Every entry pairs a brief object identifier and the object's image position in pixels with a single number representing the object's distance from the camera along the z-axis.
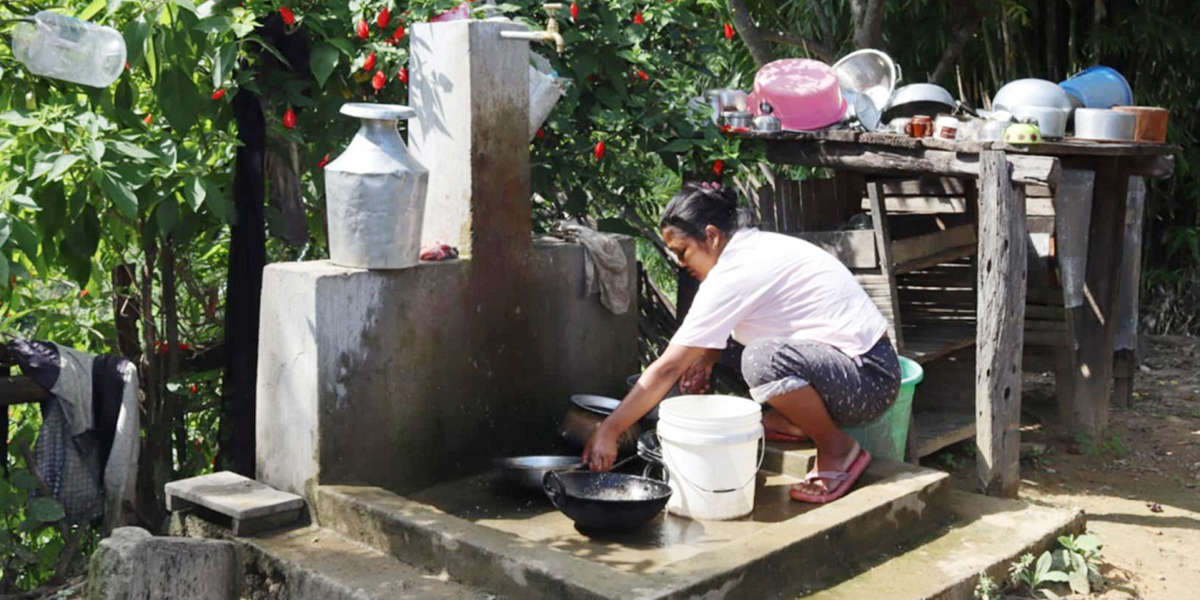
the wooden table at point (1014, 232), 5.53
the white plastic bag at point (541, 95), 5.30
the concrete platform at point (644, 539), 3.74
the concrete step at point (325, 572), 3.90
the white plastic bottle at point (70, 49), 4.45
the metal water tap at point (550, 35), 4.77
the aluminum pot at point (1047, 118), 6.35
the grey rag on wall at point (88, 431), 5.23
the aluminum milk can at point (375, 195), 4.50
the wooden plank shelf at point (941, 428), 6.53
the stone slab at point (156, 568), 4.07
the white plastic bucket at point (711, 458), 4.33
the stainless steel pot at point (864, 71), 7.32
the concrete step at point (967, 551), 4.05
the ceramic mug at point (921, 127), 6.31
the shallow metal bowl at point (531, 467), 4.66
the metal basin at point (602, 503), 4.20
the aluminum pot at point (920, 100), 6.68
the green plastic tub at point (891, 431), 5.06
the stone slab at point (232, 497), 4.39
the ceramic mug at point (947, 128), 6.22
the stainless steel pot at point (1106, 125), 6.46
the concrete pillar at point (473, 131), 4.89
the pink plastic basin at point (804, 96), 6.64
